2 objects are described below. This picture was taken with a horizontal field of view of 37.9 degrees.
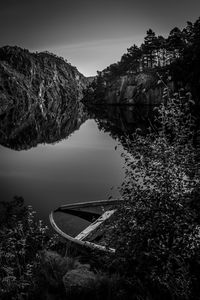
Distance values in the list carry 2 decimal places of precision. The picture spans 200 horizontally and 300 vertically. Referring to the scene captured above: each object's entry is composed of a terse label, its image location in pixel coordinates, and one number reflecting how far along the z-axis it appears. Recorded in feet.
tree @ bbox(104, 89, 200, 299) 16.67
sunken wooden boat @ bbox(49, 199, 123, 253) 27.94
